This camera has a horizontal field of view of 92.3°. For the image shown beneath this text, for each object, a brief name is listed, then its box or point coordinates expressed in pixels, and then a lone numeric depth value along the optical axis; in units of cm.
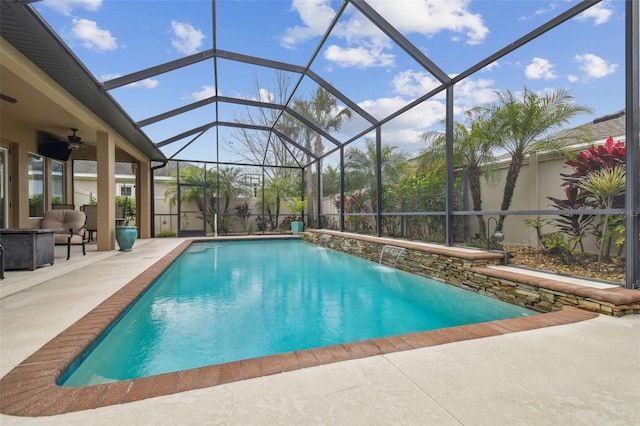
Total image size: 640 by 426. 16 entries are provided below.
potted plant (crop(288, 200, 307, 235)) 1276
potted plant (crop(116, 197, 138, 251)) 682
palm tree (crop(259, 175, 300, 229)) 1342
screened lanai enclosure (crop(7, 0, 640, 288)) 346
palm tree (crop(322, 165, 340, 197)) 1060
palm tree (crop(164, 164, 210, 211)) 1254
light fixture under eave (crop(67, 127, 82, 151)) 710
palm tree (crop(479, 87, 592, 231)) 402
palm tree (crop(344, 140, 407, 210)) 729
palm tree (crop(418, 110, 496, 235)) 509
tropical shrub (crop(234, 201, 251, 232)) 1310
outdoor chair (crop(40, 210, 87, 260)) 609
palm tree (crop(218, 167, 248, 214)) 1292
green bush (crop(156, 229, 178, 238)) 1151
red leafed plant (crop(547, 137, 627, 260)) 332
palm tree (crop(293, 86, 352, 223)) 834
